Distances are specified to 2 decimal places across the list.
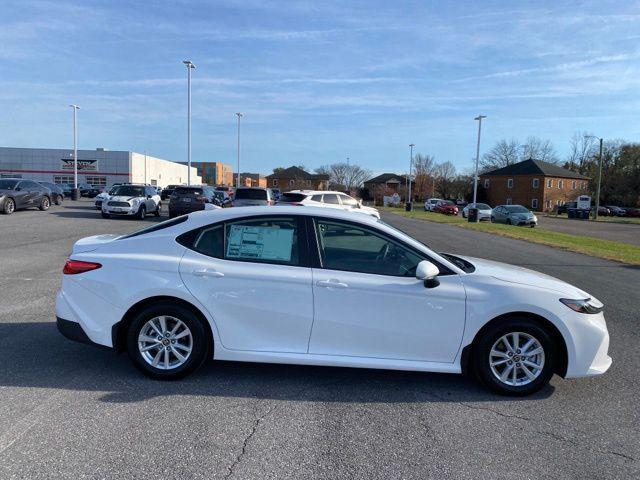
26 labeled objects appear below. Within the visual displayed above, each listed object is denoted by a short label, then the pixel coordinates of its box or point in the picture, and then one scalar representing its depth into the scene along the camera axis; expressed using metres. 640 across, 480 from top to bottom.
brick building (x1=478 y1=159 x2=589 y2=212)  73.38
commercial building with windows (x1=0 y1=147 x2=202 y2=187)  74.50
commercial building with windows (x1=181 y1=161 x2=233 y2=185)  130.88
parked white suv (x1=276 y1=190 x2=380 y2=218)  18.91
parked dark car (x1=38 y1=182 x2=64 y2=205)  30.71
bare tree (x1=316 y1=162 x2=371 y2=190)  112.25
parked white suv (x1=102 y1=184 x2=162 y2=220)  23.39
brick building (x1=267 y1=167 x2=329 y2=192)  108.08
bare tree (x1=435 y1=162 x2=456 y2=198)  97.44
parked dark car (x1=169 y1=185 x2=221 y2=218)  23.27
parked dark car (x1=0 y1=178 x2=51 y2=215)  22.30
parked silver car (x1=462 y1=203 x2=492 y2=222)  38.91
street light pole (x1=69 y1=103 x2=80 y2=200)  41.86
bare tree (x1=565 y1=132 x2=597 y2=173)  93.28
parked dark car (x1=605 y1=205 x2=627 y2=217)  65.94
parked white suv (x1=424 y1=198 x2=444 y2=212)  57.38
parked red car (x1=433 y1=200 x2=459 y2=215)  50.91
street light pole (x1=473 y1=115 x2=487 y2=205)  48.06
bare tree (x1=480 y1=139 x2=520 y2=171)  106.00
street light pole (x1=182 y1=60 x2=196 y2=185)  39.72
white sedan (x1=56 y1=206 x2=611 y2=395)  4.17
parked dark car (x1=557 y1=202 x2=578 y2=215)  64.34
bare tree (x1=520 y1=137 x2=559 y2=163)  104.31
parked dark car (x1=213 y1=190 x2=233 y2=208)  28.84
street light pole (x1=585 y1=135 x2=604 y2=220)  52.21
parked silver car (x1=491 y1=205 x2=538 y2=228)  35.41
